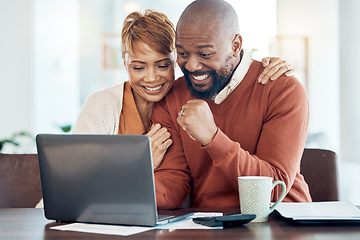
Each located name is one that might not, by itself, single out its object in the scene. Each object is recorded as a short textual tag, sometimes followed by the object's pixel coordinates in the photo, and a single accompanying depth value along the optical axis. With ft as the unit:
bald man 7.78
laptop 6.33
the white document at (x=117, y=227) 6.33
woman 8.67
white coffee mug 6.55
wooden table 6.10
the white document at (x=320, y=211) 6.44
